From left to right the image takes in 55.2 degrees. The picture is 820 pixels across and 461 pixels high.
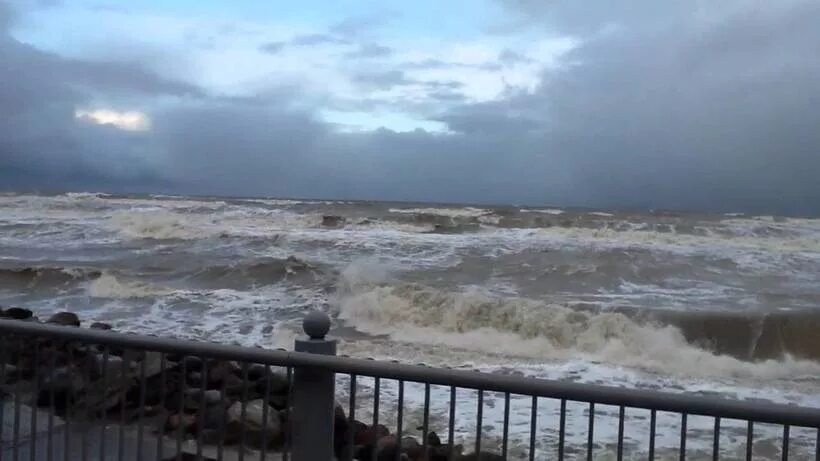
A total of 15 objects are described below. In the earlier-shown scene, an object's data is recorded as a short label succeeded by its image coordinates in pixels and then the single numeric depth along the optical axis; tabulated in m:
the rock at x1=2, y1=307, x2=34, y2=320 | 11.40
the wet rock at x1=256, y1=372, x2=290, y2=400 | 5.94
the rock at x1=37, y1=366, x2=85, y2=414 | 4.25
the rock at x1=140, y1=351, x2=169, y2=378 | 5.03
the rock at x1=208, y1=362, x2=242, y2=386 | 6.41
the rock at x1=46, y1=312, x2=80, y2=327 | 10.99
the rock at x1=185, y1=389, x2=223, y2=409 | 6.24
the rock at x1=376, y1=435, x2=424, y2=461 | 6.74
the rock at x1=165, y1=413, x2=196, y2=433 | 5.81
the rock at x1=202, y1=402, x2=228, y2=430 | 6.09
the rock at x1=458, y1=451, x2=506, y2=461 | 6.34
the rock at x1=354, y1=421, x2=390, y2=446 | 6.76
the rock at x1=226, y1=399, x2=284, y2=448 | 5.79
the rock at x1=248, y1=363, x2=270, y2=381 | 6.21
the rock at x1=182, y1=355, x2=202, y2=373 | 6.37
